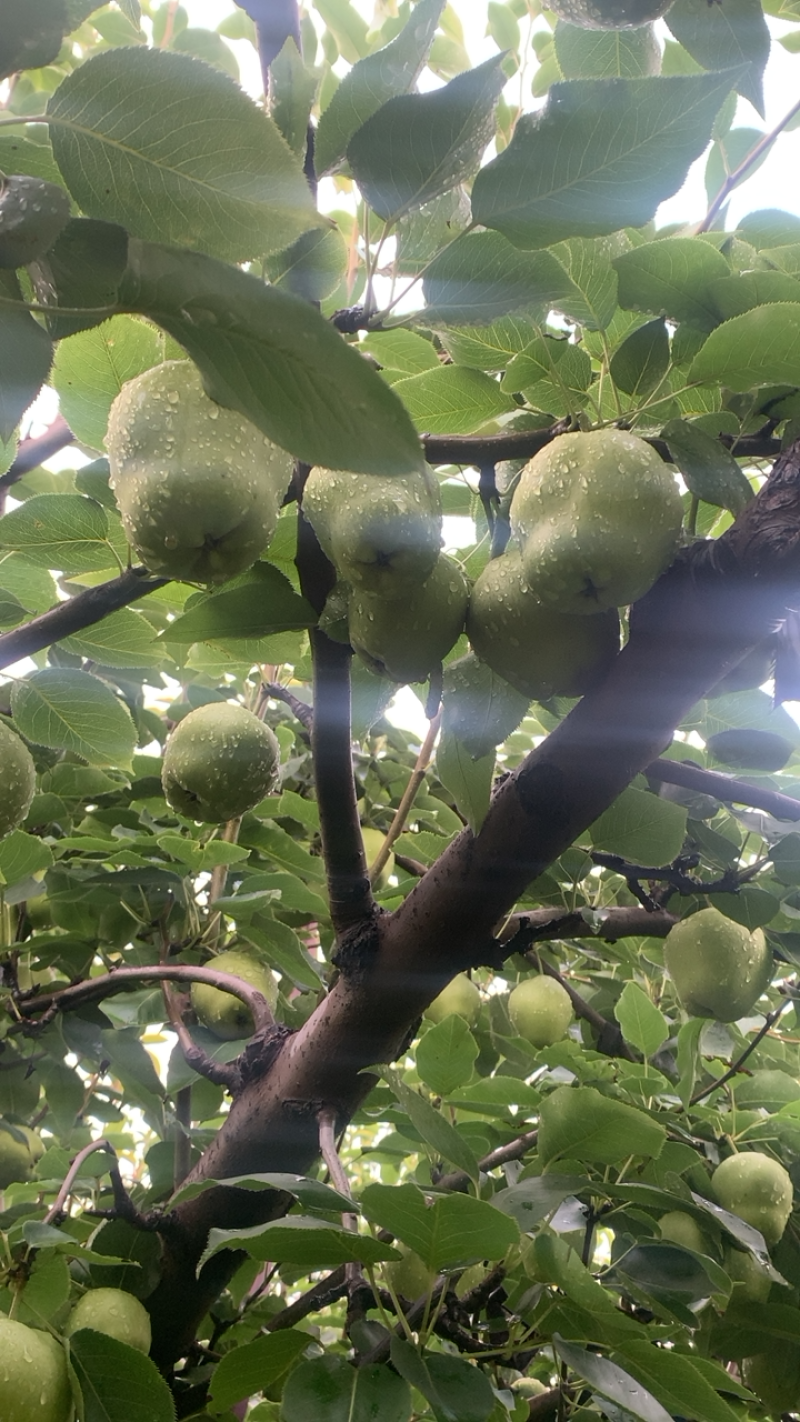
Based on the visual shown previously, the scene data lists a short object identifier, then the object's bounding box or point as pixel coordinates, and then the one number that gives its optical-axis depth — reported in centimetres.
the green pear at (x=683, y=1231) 111
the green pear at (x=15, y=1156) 154
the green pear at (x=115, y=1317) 97
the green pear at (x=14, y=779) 96
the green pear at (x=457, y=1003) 155
